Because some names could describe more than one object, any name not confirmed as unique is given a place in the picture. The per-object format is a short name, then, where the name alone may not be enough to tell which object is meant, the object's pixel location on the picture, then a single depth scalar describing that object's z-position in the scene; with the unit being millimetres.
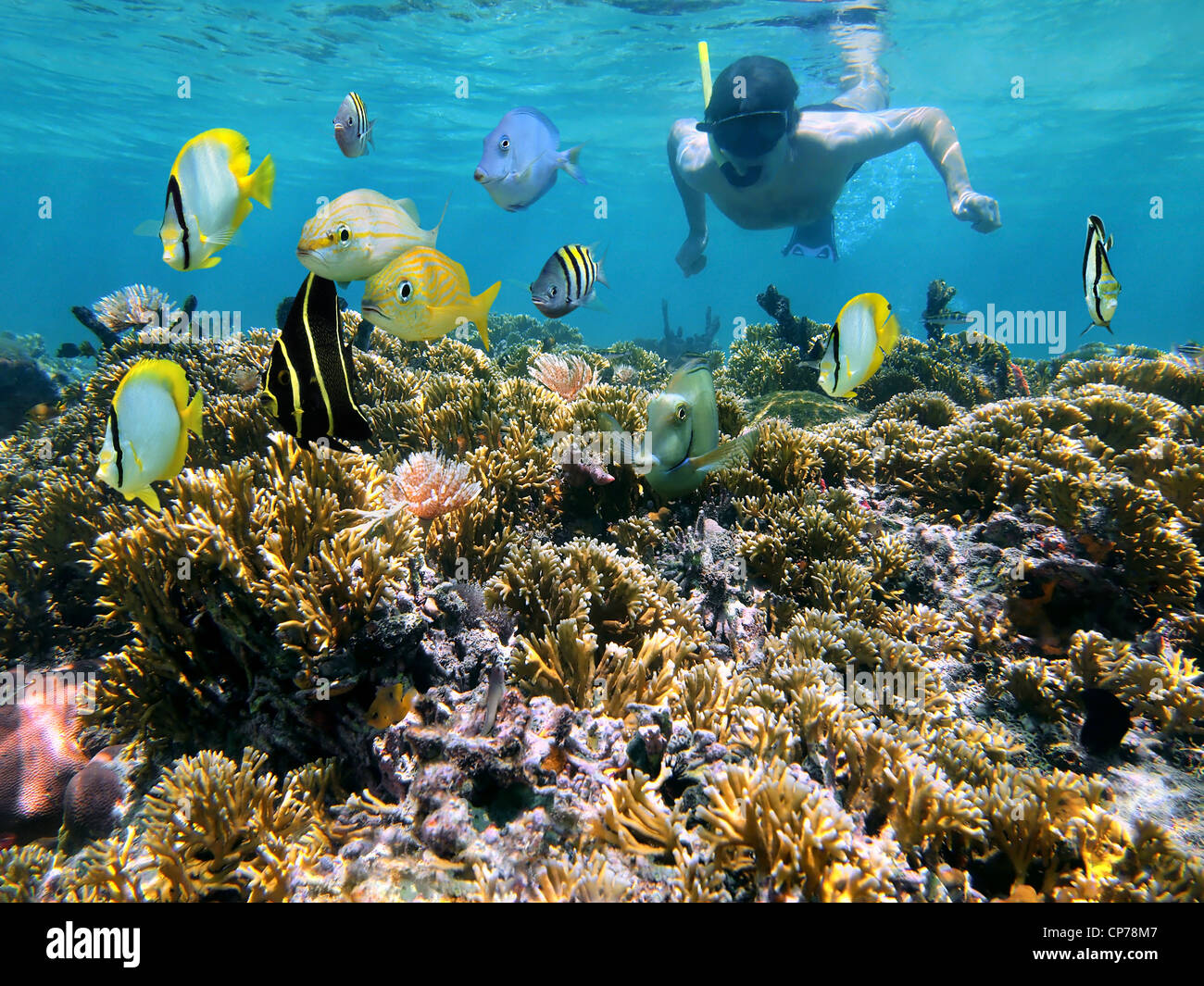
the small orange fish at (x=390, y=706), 2590
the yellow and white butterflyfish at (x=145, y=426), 2068
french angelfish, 1859
